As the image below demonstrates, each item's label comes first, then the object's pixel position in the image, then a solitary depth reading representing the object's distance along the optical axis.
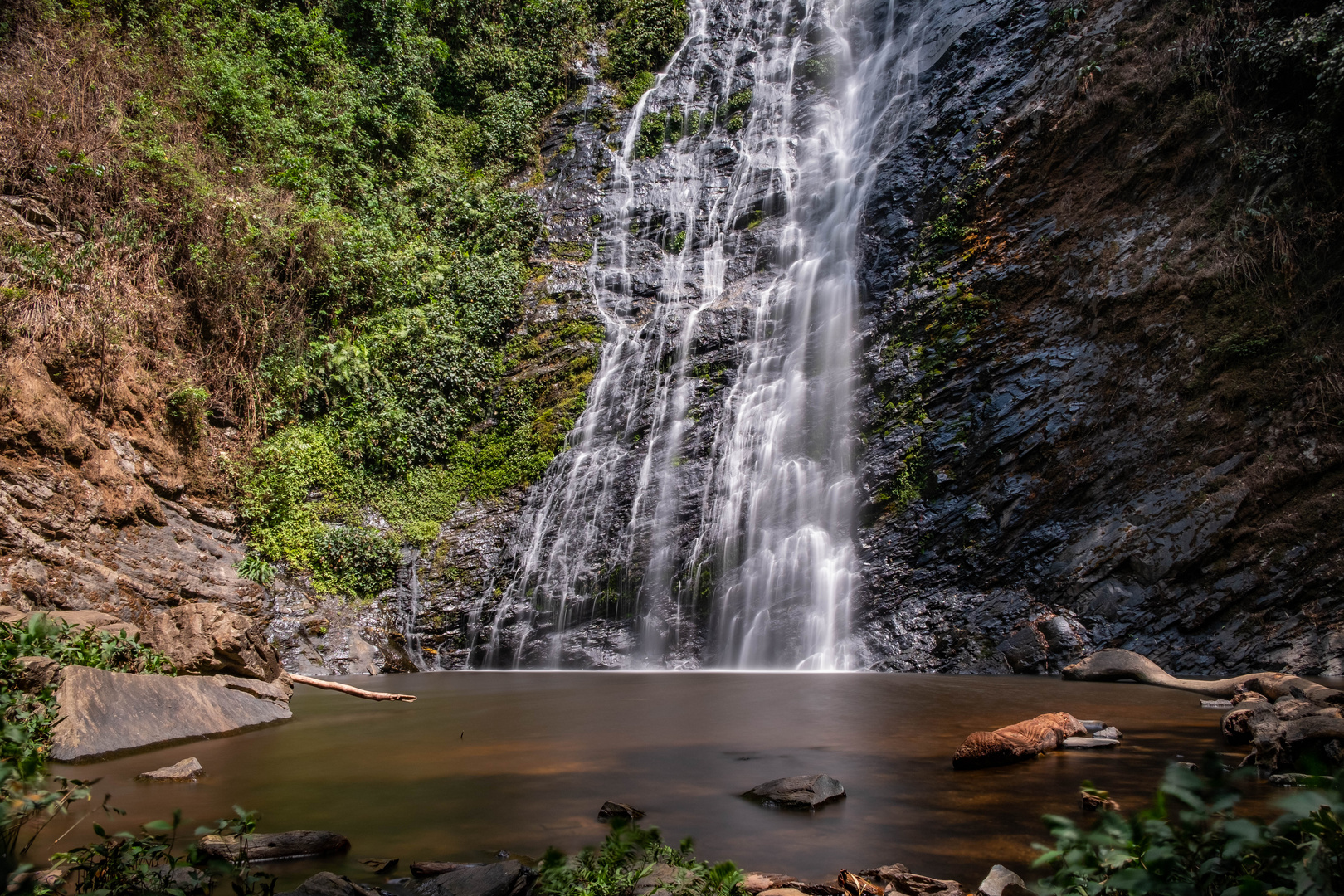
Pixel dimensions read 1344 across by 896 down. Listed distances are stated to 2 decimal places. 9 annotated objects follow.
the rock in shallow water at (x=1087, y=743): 4.70
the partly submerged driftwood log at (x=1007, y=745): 4.30
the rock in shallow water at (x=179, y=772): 4.24
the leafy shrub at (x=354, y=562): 13.03
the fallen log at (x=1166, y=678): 5.37
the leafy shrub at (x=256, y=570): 11.70
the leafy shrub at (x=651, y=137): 21.17
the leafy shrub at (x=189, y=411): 12.10
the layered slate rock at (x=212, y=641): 6.63
